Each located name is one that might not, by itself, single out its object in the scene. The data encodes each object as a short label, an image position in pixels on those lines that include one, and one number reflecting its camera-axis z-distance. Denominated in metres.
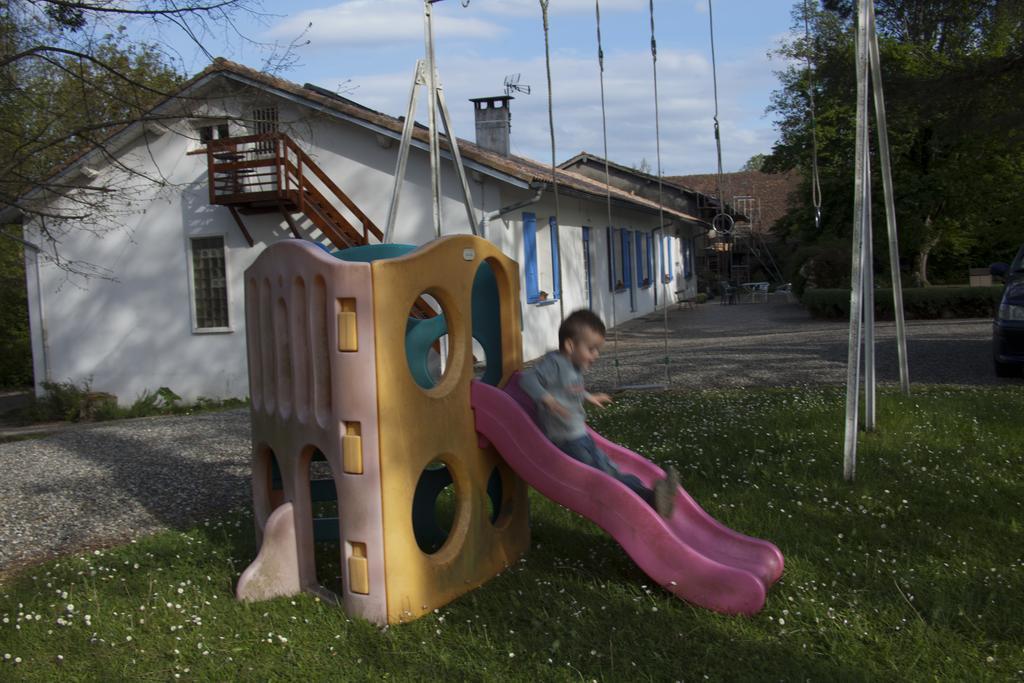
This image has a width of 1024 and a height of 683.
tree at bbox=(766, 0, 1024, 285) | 13.80
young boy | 4.71
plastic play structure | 4.23
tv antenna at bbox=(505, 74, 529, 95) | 22.22
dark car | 10.77
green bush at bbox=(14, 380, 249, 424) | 17.73
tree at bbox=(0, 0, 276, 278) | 7.11
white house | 15.88
